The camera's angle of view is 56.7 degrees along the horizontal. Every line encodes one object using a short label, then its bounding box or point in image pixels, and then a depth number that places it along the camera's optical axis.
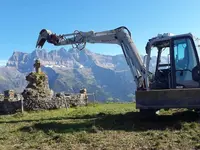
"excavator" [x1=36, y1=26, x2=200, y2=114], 6.70
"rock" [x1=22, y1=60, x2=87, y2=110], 13.30
